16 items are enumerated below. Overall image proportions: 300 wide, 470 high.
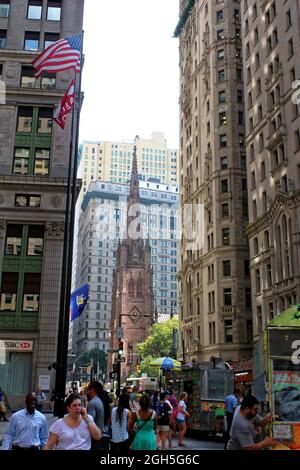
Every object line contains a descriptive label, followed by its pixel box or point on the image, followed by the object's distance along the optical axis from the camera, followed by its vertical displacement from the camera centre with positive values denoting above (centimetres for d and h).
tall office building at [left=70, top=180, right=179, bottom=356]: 17050 +4078
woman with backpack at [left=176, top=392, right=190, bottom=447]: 1850 -125
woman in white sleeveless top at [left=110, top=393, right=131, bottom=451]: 1045 -94
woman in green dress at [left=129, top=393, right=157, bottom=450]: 916 -85
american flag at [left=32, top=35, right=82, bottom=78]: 2522 +1537
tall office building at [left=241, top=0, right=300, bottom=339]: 4006 +1900
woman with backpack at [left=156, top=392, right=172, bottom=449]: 1678 -130
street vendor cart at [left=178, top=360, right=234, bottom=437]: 2112 -55
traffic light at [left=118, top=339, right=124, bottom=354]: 3613 +224
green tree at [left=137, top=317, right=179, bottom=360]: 10638 +786
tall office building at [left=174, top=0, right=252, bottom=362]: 5378 +2091
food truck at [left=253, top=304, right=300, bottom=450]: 1165 +15
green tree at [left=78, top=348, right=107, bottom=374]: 14612 +594
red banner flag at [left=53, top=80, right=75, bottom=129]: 2503 +1287
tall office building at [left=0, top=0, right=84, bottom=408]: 3453 +1310
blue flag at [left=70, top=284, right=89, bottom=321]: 2970 +439
